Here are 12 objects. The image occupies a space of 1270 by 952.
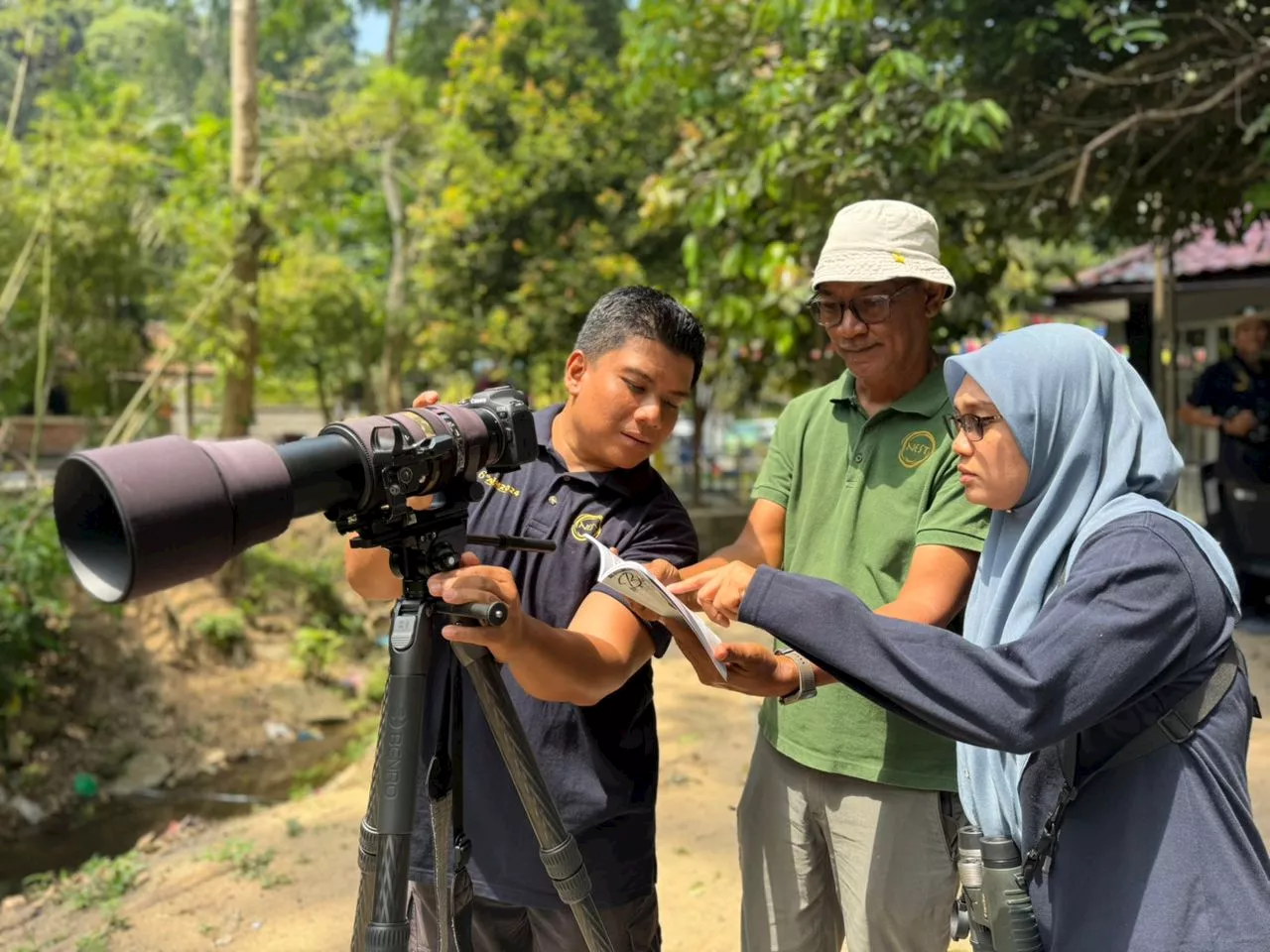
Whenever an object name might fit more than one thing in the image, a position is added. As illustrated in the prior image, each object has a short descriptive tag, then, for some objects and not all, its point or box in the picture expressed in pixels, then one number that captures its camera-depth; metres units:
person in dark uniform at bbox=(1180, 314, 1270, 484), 5.95
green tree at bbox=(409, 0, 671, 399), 10.18
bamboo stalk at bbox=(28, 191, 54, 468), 7.70
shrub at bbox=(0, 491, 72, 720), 6.58
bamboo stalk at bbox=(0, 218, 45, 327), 7.58
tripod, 1.31
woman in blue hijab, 1.24
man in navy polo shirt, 1.75
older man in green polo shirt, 1.88
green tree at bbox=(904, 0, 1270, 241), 4.96
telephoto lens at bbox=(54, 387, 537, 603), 1.05
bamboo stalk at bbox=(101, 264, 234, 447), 8.38
